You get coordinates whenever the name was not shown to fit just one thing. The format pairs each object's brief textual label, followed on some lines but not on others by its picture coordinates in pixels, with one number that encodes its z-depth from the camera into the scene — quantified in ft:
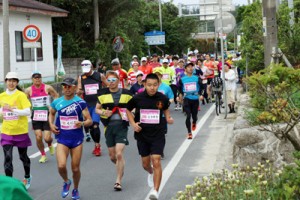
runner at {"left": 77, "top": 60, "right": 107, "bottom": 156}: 37.81
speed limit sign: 64.69
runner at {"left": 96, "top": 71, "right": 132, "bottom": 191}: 27.68
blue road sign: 167.43
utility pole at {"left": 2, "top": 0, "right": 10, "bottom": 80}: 62.59
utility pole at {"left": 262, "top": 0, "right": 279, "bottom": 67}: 39.88
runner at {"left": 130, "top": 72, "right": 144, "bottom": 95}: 40.93
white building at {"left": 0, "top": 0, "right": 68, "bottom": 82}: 84.84
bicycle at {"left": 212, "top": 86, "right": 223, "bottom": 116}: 58.23
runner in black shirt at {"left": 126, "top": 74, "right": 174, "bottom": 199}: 23.90
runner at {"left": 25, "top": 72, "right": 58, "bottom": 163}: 32.09
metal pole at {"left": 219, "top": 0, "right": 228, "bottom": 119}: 54.18
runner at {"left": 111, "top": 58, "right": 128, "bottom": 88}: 43.65
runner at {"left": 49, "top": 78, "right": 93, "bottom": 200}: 24.66
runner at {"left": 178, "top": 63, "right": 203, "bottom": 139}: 43.45
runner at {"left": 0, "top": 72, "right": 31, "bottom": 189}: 26.45
